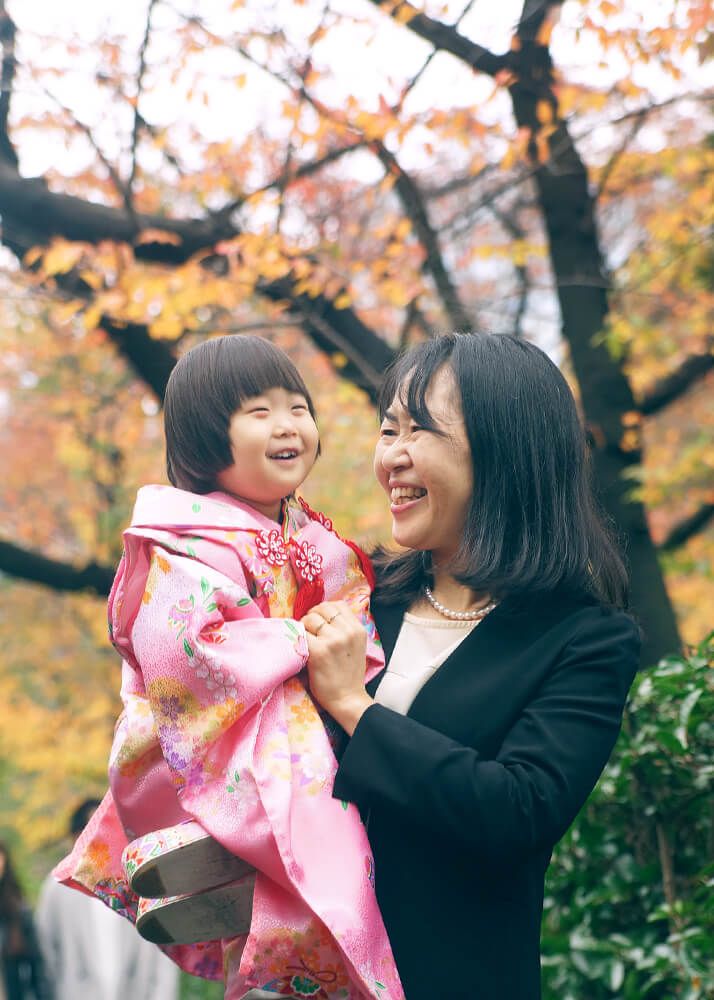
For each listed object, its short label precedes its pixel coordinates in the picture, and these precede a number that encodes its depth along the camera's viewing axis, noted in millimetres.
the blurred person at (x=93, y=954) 6156
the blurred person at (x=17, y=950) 6371
